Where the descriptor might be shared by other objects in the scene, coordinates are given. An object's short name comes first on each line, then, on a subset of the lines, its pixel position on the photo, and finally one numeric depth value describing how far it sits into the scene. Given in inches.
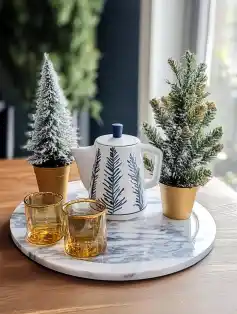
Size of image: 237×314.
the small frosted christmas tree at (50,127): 39.2
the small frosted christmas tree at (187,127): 36.6
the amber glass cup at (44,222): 35.6
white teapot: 37.0
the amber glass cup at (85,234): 33.3
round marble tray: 31.9
